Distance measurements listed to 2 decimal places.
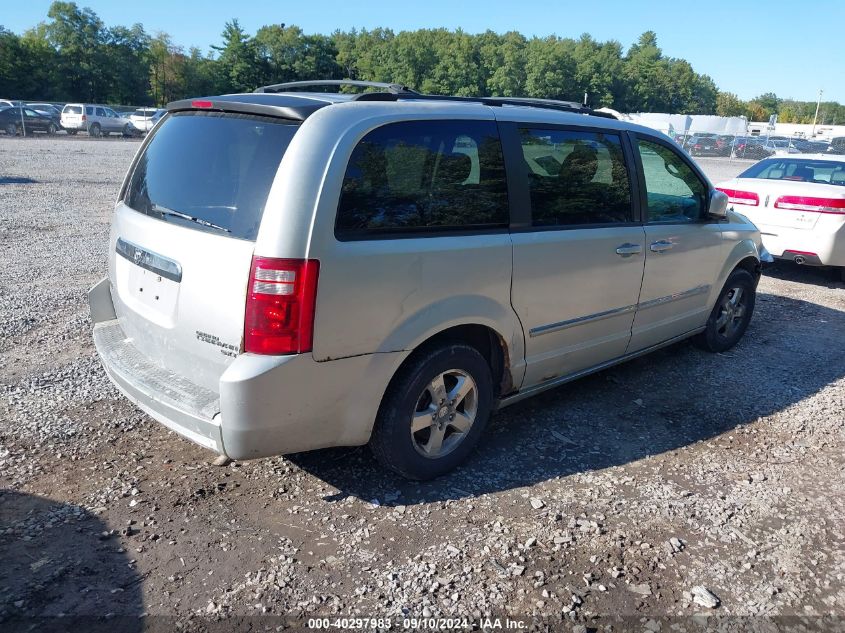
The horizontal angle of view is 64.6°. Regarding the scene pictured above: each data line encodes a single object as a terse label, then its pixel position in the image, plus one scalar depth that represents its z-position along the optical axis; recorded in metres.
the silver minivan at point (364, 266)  2.85
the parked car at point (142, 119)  37.12
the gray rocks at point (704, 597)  2.78
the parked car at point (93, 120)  34.53
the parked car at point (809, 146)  41.77
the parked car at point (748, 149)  41.81
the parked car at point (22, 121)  30.73
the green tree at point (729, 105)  123.00
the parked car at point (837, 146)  39.27
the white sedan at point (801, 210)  7.96
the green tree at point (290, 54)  71.94
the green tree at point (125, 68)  57.84
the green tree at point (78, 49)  55.78
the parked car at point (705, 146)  41.53
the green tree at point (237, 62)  67.81
